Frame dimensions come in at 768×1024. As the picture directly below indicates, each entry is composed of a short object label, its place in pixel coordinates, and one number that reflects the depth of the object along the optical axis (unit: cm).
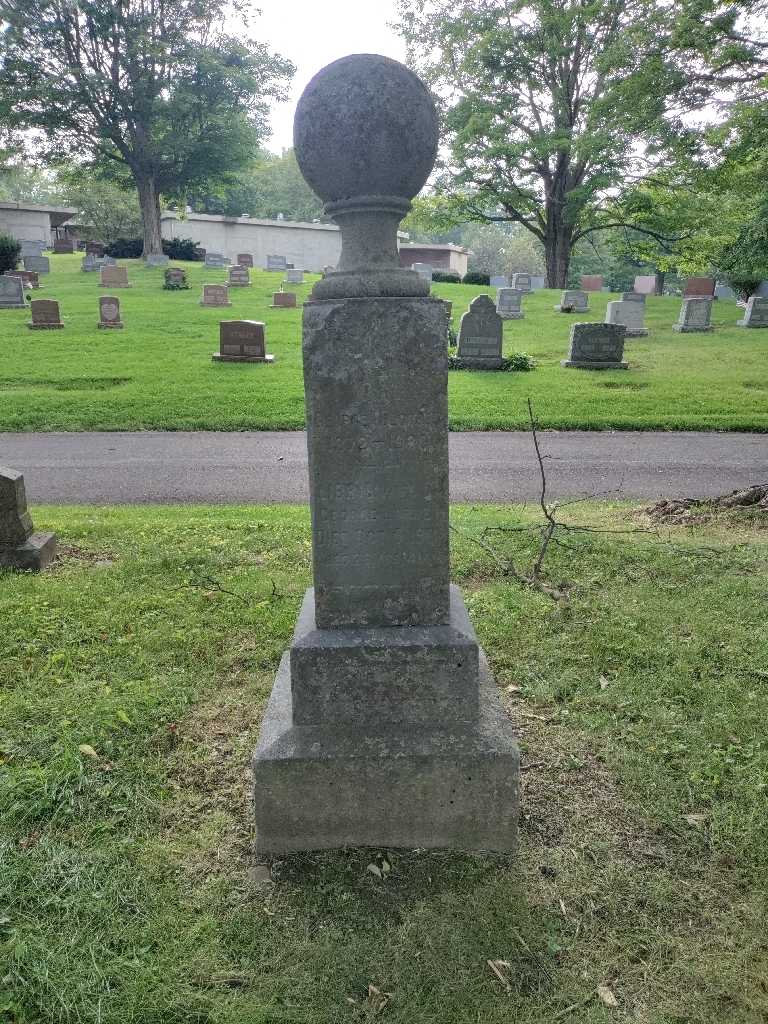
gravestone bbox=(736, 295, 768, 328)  2480
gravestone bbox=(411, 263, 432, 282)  3799
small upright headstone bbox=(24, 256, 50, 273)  3678
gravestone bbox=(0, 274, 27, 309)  2456
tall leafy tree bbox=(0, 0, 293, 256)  3366
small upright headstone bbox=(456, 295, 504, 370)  1691
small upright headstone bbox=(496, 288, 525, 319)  2741
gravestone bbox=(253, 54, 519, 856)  242
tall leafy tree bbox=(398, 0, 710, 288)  2864
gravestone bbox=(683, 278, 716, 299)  3403
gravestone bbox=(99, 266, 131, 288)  3194
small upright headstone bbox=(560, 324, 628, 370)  1750
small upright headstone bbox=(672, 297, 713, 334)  2438
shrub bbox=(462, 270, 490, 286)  4069
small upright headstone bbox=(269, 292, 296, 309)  2706
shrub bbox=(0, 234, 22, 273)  3131
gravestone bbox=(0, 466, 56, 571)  548
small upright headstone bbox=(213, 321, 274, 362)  1722
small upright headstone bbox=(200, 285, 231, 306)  2747
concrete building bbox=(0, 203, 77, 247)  4978
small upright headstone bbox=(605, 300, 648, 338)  2348
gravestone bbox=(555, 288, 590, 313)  2867
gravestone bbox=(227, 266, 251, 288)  3391
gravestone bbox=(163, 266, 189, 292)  3169
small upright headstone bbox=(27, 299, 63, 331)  2106
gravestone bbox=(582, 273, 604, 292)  4166
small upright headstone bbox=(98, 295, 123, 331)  2214
